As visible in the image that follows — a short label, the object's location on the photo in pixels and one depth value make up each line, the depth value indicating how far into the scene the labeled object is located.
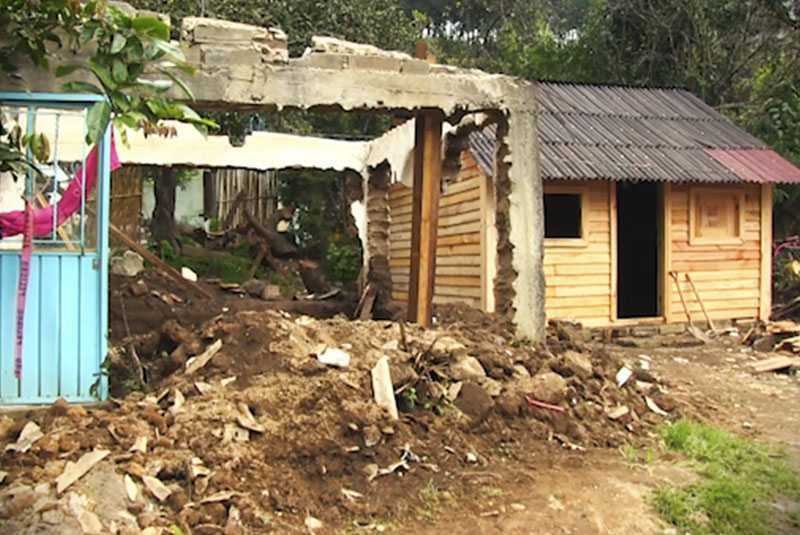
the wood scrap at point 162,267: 11.80
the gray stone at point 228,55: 7.07
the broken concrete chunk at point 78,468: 4.65
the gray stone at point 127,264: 11.75
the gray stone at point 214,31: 7.10
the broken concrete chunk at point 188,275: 12.79
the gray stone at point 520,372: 7.01
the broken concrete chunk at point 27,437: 5.03
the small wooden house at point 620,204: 12.34
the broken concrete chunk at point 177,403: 5.60
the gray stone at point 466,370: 6.62
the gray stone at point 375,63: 7.56
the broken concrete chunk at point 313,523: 4.85
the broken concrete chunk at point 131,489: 4.75
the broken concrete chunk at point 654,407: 7.66
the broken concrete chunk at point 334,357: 6.28
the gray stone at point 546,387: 6.86
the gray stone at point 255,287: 13.03
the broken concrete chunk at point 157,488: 4.82
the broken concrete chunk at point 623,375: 7.79
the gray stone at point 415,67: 7.73
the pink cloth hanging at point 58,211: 5.99
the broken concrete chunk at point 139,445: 5.13
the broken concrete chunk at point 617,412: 7.10
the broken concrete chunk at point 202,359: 6.19
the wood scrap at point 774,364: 10.71
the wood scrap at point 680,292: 13.39
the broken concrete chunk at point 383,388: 6.04
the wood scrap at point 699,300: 13.48
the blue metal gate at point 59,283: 6.06
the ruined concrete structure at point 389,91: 7.11
